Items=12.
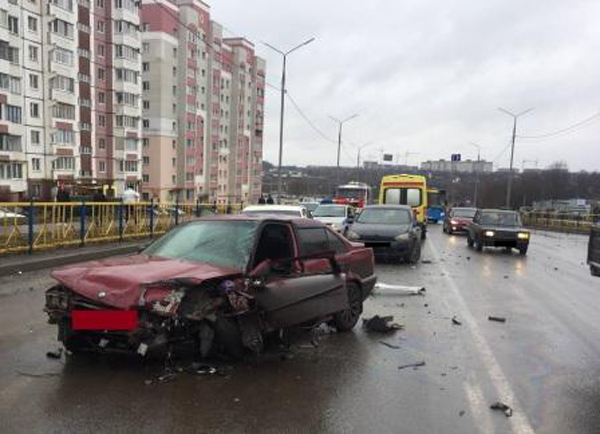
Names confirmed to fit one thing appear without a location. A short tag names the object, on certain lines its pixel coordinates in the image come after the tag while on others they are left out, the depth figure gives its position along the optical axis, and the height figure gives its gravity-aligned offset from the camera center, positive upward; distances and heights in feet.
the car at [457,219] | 94.63 -5.92
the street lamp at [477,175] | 224.53 +4.48
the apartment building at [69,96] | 163.22 +25.20
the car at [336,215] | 67.77 -4.54
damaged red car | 15.52 -3.51
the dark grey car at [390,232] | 46.70 -4.32
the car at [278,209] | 43.24 -2.53
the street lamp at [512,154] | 148.66 +8.97
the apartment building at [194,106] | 244.22 +34.83
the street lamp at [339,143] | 160.79 +10.97
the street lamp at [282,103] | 97.33 +13.29
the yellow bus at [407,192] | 94.22 -1.54
